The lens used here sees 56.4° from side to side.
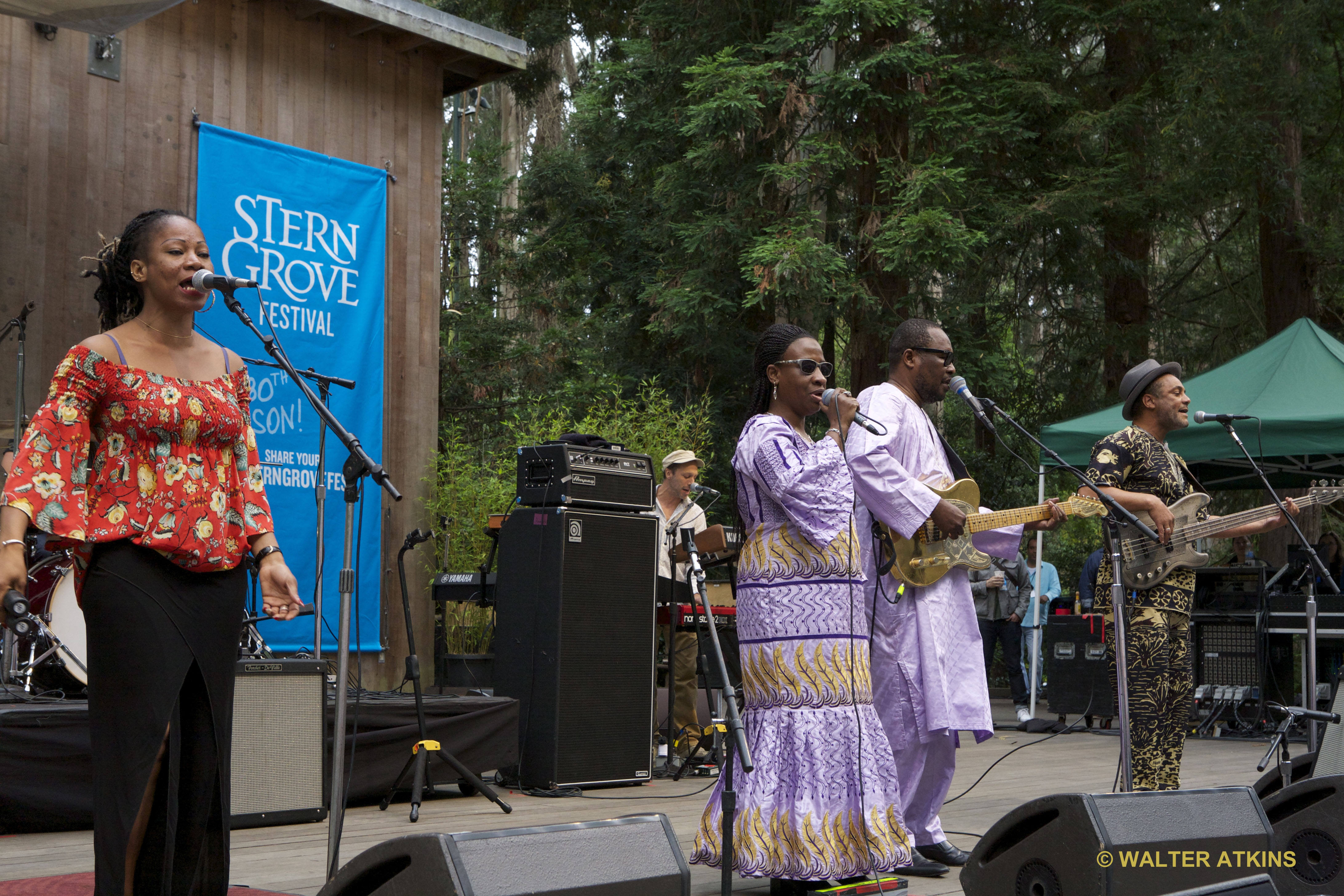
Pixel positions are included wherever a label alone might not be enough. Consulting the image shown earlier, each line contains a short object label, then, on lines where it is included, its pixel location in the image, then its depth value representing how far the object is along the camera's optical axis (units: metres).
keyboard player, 7.80
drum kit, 5.82
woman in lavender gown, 3.65
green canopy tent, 8.93
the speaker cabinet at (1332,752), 4.23
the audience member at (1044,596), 12.59
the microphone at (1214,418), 5.02
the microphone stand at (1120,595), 4.02
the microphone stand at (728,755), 3.40
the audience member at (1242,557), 7.27
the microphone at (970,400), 4.01
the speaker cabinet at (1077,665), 10.19
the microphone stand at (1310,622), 4.91
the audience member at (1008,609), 10.98
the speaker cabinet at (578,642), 6.14
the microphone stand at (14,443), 6.19
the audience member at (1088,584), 11.38
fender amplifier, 5.14
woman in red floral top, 2.66
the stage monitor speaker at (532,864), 2.06
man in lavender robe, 4.18
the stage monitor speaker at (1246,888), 2.32
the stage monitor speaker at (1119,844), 2.81
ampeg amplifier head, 6.30
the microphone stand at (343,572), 3.27
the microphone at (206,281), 2.84
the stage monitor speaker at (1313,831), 3.41
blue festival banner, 7.99
